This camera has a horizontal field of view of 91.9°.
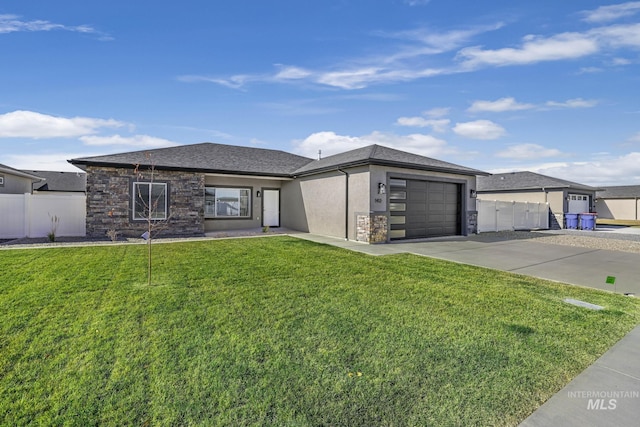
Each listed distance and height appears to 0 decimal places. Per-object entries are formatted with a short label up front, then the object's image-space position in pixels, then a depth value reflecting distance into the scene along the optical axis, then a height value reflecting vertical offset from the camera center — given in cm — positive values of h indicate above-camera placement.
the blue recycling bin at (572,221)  2029 -53
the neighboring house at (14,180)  1580 +151
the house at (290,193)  1195 +74
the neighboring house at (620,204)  3152 +99
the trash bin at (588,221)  1970 -51
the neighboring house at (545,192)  2139 +154
